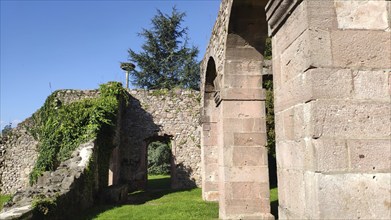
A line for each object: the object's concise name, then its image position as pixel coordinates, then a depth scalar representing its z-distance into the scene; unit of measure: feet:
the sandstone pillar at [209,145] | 33.06
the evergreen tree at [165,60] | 82.74
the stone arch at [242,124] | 19.45
